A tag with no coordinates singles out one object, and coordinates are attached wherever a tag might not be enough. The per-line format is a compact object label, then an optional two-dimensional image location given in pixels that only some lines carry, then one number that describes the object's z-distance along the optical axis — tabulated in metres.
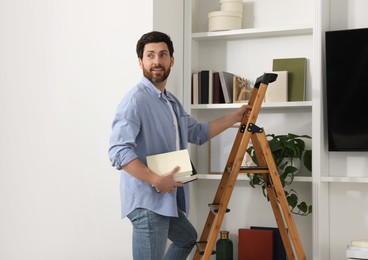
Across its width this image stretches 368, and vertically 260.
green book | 3.61
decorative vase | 3.68
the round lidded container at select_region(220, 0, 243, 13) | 3.75
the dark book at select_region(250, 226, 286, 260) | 3.63
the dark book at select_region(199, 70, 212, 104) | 3.80
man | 2.64
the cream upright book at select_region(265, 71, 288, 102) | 3.61
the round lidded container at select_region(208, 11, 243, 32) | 3.75
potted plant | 3.48
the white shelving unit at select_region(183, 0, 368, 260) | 3.50
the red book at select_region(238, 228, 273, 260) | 3.62
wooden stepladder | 3.03
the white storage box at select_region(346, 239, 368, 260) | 3.11
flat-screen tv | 3.44
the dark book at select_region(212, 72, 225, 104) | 3.80
